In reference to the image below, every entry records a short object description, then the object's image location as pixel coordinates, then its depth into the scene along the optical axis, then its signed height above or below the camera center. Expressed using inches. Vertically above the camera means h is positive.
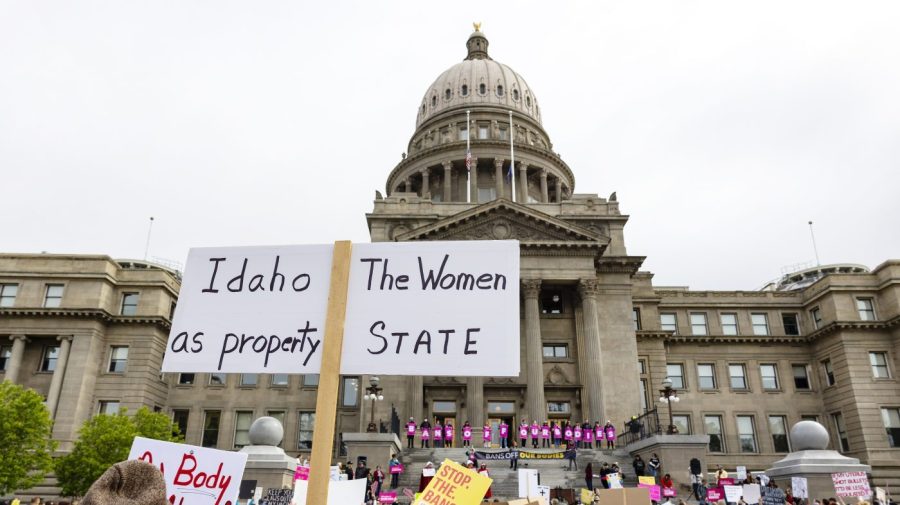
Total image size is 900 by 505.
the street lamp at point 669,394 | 1262.3 +211.0
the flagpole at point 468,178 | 2440.5 +1153.0
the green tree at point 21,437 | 1397.6 +136.0
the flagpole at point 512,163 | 2391.0 +1186.9
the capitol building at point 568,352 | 1792.6 +442.9
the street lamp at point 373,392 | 1325.7 +219.7
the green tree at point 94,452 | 1503.4 +113.9
